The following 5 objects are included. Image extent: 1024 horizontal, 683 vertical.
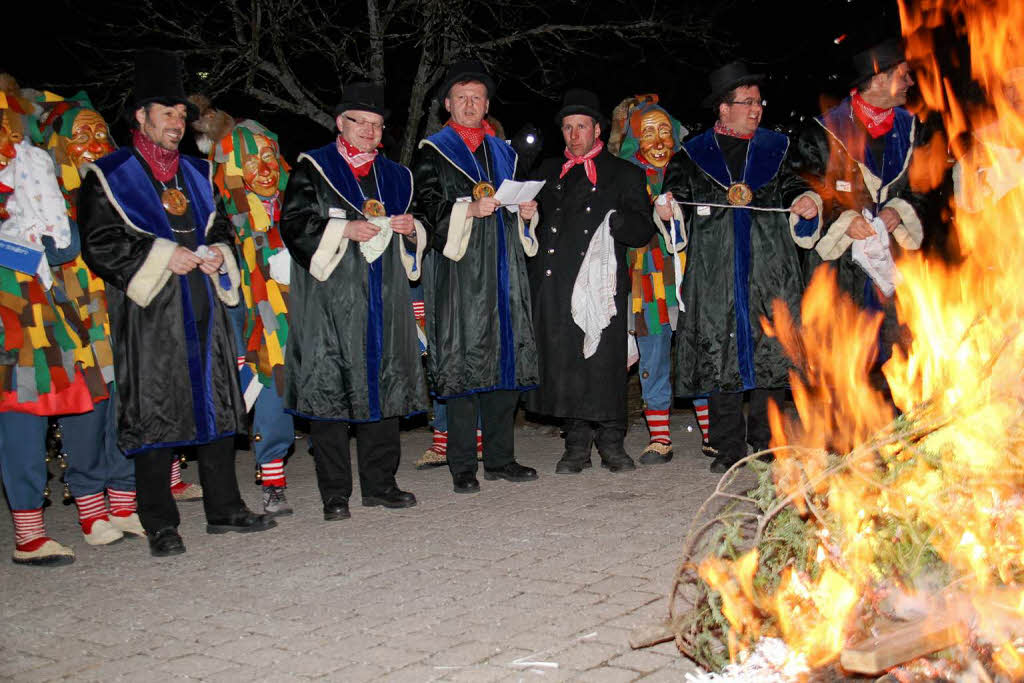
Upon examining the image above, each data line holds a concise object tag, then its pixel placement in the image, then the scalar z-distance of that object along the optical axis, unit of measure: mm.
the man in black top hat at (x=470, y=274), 7094
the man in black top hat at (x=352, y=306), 6488
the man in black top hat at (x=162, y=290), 5898
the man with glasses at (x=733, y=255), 7363
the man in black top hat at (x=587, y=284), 7469
